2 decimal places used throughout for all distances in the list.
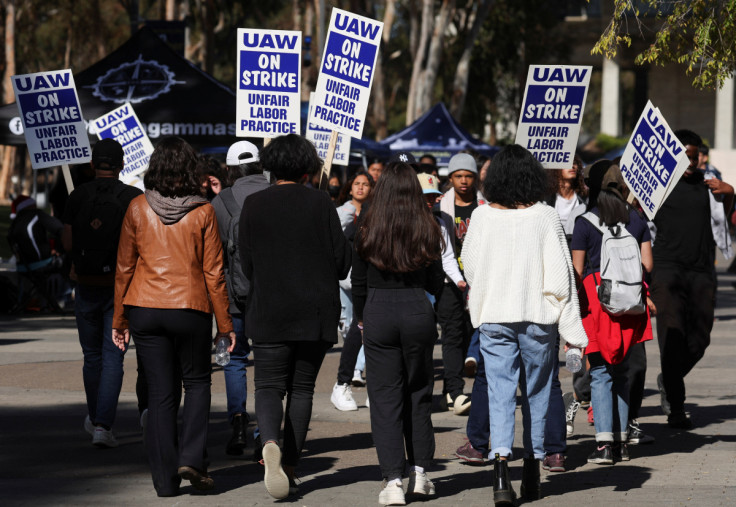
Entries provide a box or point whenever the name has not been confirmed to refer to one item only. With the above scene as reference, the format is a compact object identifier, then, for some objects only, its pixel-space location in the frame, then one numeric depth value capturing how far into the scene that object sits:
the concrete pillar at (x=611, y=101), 105.55
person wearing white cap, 14.48
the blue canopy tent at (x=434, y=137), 45.54
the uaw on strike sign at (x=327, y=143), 21.76
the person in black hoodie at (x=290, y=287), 12.16
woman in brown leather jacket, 12.22
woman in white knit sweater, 12.09
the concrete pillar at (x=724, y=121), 101.15
